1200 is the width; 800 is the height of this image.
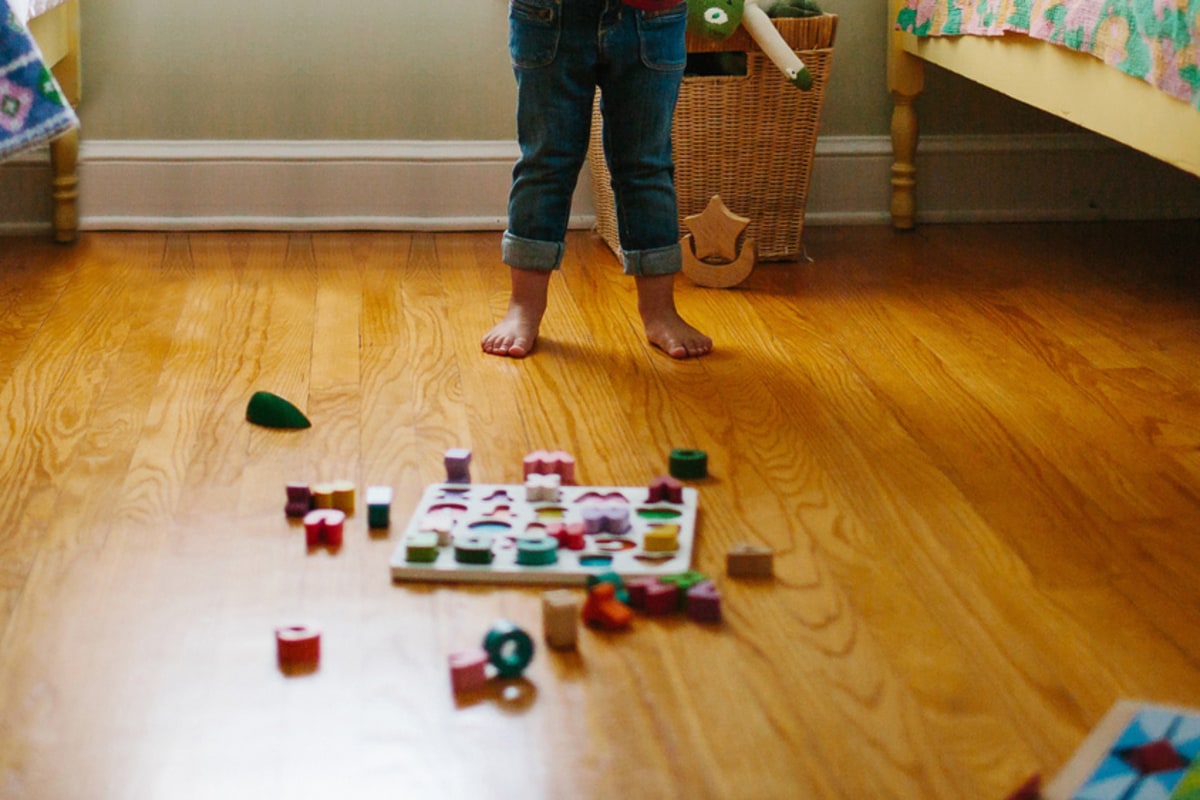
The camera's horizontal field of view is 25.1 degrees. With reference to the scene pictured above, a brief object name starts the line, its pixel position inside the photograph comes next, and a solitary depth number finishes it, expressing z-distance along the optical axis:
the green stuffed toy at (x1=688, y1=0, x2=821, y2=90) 4.39
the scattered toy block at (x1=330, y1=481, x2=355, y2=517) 3.45
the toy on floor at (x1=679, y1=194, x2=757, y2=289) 4.43
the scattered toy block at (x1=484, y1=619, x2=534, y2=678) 3.09
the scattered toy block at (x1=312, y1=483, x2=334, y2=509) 3.44
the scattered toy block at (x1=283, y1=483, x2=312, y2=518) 3.43
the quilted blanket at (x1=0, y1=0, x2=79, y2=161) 3.70
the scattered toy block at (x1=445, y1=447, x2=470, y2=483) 3.51
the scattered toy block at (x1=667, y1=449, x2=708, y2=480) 3.54
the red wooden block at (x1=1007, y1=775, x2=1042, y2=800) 2.69
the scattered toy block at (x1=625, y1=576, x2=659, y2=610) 3.23
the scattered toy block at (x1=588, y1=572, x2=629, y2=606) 3.25
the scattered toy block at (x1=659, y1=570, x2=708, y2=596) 3.23
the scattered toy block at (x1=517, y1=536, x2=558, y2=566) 3.28
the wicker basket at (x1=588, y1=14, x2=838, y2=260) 4.49
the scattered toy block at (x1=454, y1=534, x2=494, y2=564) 3.28
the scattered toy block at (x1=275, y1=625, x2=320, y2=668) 3.12
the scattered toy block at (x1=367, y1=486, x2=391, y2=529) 3.41
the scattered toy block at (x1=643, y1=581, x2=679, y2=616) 3.21
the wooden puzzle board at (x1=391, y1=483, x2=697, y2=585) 3.27
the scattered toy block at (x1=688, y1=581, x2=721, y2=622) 3.20
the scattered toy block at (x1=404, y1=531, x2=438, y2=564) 3.29
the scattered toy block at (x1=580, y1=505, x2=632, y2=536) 3.36
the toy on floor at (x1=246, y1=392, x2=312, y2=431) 3.70
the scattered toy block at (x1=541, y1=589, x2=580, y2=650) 3.14
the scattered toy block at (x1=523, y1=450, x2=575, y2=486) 3.53
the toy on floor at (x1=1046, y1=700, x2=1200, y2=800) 2.67
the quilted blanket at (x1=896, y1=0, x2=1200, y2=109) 3.65
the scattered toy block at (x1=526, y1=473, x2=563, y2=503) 3.44
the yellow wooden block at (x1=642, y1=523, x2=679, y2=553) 3.31
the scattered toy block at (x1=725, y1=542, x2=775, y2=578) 3.29
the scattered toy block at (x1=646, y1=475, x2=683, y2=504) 3.44
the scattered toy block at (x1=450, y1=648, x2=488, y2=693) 3.08
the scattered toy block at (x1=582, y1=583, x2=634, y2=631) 3.18
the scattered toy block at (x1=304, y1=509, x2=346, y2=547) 3.37
